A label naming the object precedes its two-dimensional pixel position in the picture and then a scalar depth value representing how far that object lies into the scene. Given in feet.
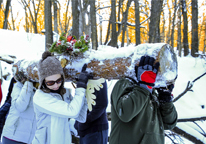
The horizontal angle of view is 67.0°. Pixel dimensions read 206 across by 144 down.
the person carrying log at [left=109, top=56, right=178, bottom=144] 4.51
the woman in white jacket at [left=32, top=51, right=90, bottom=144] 5.41
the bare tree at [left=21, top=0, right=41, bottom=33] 54.95
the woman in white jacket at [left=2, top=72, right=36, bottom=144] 7.25
